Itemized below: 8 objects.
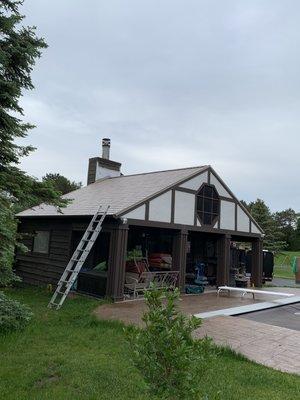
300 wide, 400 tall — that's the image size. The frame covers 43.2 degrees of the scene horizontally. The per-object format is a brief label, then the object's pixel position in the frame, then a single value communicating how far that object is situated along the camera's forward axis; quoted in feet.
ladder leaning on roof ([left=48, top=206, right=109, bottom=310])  34.86
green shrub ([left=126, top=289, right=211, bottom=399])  8.95
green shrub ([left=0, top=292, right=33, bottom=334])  23.02
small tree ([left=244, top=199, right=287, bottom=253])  131.54
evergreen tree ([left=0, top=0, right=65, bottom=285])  22.74
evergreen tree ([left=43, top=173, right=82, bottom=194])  147.18
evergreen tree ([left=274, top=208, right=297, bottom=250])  225.76
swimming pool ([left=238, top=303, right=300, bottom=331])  30.97
